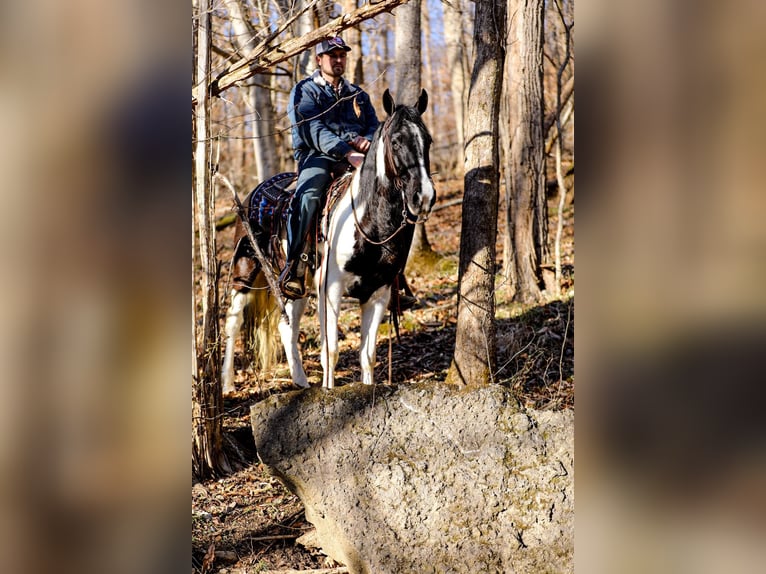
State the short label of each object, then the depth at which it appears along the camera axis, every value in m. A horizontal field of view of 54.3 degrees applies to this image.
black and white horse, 5.50
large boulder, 3.86
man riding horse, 6.29
